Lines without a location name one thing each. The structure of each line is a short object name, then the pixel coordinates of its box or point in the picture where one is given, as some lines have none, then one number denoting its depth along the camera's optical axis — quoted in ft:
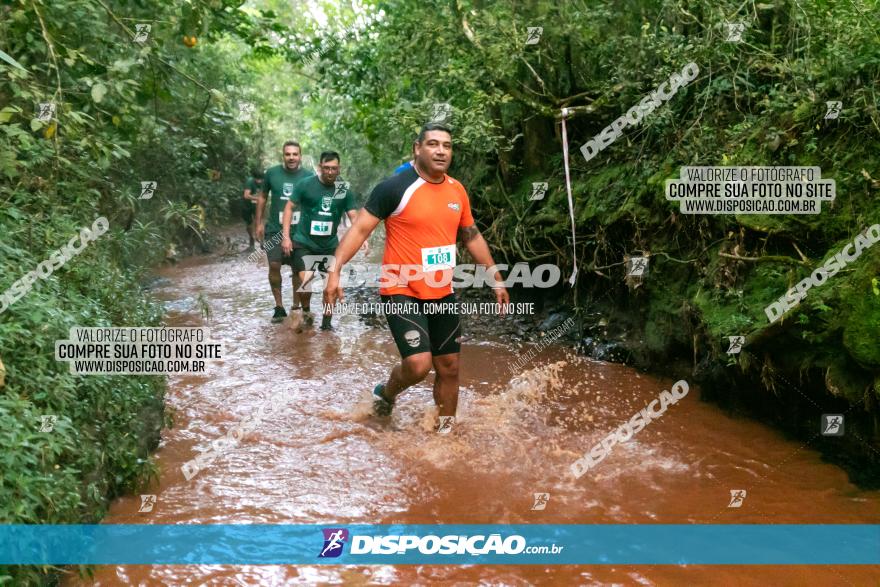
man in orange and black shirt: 17.02
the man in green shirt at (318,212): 28.14
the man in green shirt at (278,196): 30.04
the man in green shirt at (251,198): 43.38
